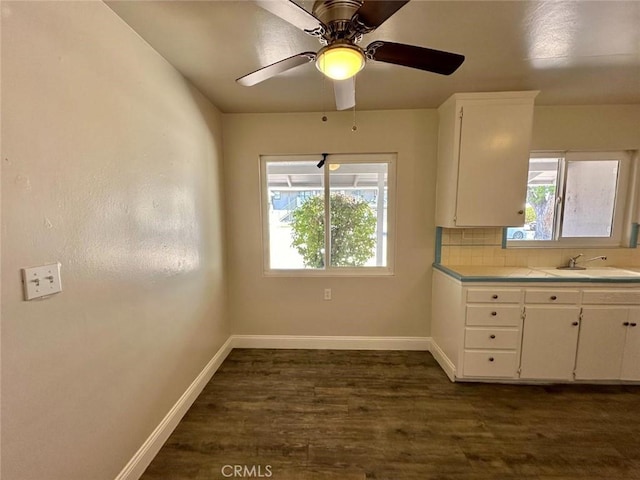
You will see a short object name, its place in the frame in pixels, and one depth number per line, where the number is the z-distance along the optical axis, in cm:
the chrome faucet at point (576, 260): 253
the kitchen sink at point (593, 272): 214
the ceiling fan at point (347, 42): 102
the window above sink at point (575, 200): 257
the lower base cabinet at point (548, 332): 211
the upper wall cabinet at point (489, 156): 219
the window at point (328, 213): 274
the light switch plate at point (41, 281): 94
